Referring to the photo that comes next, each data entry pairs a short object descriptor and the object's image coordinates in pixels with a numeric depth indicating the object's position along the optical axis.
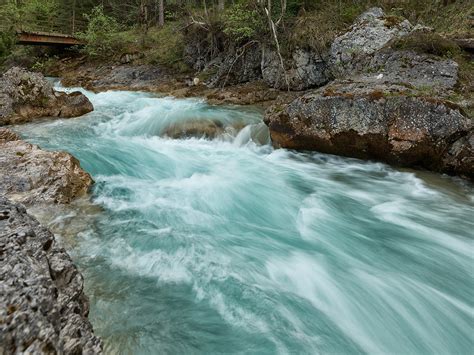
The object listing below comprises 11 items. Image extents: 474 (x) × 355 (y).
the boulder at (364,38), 10.30
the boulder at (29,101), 10.41
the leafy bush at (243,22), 13.09
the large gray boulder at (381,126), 6.31
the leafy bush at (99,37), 21.76
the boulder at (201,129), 9.88
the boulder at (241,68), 14.75
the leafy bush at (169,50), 18.70
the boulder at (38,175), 5.09
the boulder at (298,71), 12.69
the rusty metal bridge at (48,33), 19.27
